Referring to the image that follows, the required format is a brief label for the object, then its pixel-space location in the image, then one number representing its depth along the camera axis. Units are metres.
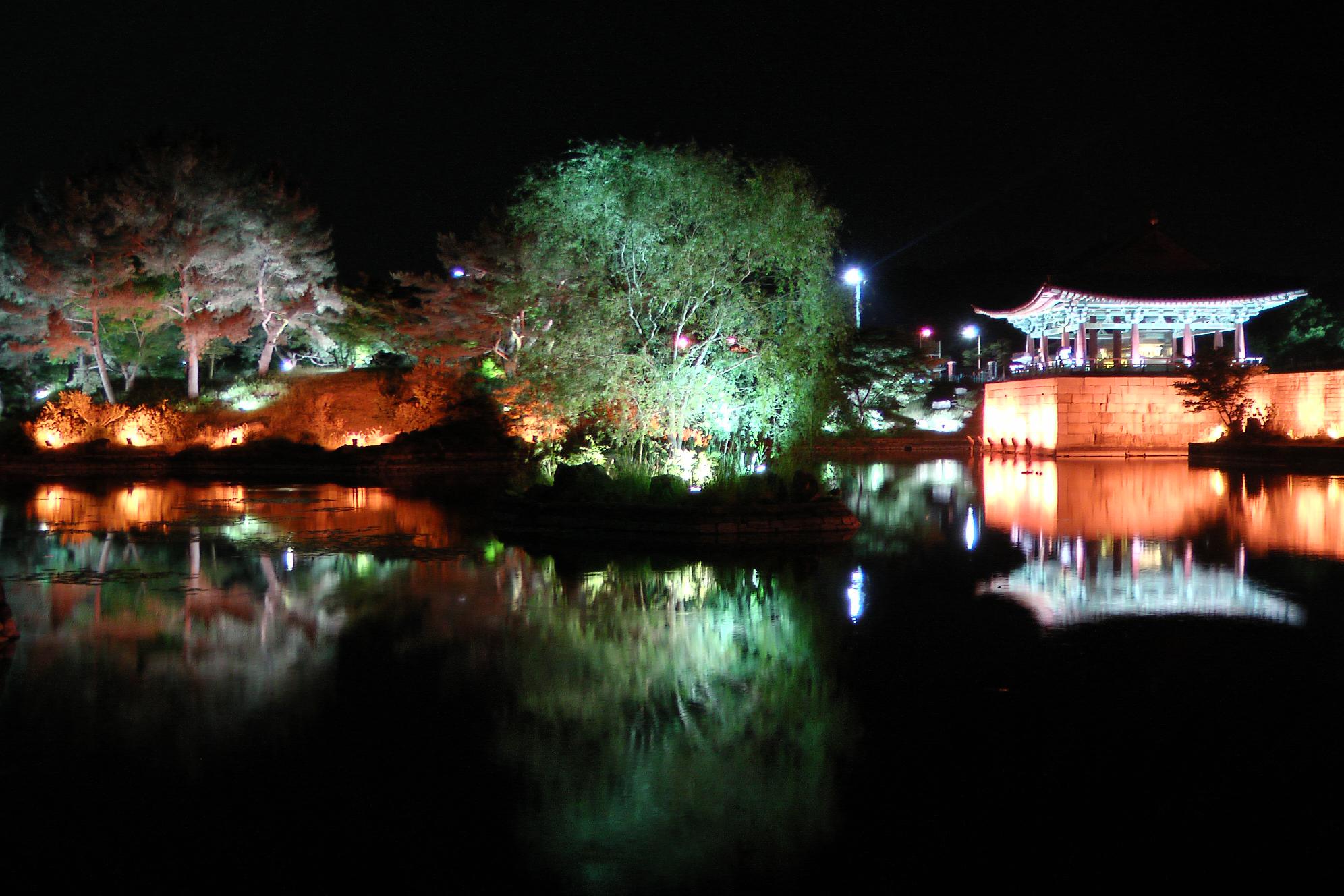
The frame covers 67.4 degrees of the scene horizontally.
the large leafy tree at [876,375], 46.47
